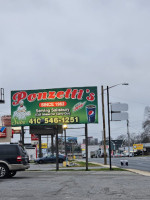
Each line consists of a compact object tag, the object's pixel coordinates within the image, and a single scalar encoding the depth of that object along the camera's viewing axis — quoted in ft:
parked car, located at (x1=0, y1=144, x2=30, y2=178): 75.15
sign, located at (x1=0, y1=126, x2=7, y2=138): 216.33
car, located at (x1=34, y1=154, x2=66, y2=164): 194.80
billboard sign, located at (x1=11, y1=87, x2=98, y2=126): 109.92
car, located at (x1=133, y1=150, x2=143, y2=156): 358.29
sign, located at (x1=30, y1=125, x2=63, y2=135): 117.79
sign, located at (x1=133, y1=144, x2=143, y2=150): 386.52
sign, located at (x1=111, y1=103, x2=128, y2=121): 104.22
